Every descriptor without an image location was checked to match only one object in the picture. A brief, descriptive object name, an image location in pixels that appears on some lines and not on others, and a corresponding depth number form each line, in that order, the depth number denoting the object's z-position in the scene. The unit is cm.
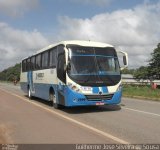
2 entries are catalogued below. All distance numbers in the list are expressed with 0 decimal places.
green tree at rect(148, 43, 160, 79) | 2739
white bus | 732
